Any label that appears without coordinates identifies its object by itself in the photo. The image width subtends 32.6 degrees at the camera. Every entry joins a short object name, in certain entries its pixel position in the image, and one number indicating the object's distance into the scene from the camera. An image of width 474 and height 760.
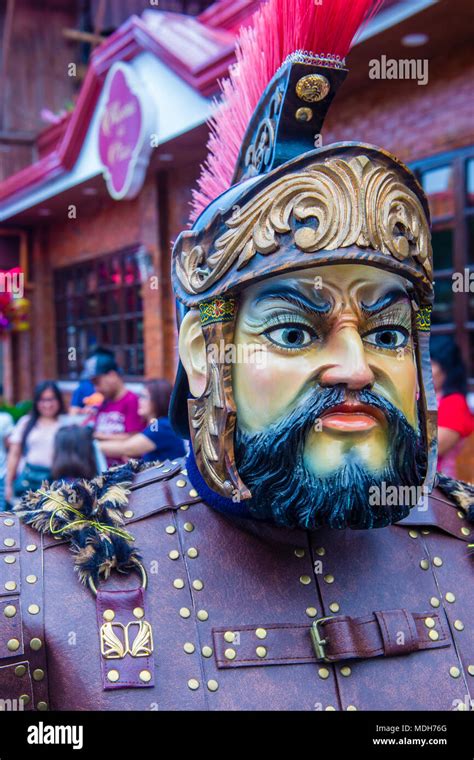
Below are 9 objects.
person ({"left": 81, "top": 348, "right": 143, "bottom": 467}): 5.39
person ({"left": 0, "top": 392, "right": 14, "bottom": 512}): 4.65
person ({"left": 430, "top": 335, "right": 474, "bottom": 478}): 3.92
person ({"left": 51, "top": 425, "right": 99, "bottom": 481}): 4.29
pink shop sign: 6.95
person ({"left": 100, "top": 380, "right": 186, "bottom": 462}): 4.34
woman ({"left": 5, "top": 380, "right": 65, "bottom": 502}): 4.94
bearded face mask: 1.67
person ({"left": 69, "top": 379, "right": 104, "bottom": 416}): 5.97
